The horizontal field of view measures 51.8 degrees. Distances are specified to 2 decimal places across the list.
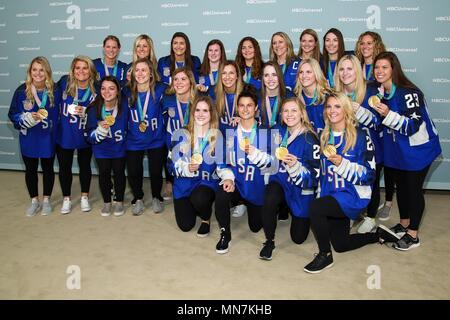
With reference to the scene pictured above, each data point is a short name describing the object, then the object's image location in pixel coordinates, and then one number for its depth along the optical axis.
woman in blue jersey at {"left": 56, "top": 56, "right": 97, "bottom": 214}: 4.96
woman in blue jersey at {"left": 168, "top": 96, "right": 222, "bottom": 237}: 4.38
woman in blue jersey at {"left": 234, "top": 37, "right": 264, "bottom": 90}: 5.02
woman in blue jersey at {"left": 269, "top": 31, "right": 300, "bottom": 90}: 4.98
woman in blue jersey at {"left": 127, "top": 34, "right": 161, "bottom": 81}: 5.31
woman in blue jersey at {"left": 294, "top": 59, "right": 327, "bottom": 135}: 4.36
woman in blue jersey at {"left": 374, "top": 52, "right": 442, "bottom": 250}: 3.97
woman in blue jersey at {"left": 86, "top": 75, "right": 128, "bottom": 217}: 4.76
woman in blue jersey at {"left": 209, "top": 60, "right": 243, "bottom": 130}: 4.64
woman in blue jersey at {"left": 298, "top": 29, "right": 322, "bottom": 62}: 5.00
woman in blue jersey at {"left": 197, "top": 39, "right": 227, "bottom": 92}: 5.11
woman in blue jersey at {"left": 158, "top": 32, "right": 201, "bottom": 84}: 5.34
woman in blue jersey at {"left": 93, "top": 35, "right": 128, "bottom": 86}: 5.50
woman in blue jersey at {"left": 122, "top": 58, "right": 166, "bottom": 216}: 4.92
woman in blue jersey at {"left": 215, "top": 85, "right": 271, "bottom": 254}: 4.14
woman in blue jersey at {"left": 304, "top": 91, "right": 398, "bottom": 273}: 3.77
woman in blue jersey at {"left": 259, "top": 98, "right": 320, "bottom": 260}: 3.91
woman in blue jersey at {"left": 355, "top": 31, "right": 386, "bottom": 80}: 4.75
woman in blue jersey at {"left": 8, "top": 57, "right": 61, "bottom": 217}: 4.89
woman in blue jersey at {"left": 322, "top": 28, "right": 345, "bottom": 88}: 4.91
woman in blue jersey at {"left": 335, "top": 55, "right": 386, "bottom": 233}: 4.20
